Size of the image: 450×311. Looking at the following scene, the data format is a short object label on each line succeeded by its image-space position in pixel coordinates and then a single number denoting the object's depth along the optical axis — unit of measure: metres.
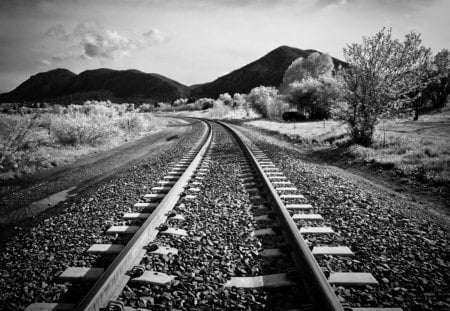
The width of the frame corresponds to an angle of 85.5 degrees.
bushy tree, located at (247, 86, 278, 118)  37.88
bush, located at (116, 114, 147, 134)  19.81
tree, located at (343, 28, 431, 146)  10.05
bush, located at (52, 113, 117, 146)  13.64
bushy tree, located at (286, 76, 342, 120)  31.48
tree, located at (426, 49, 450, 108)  31.49
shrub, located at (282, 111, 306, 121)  31.47
